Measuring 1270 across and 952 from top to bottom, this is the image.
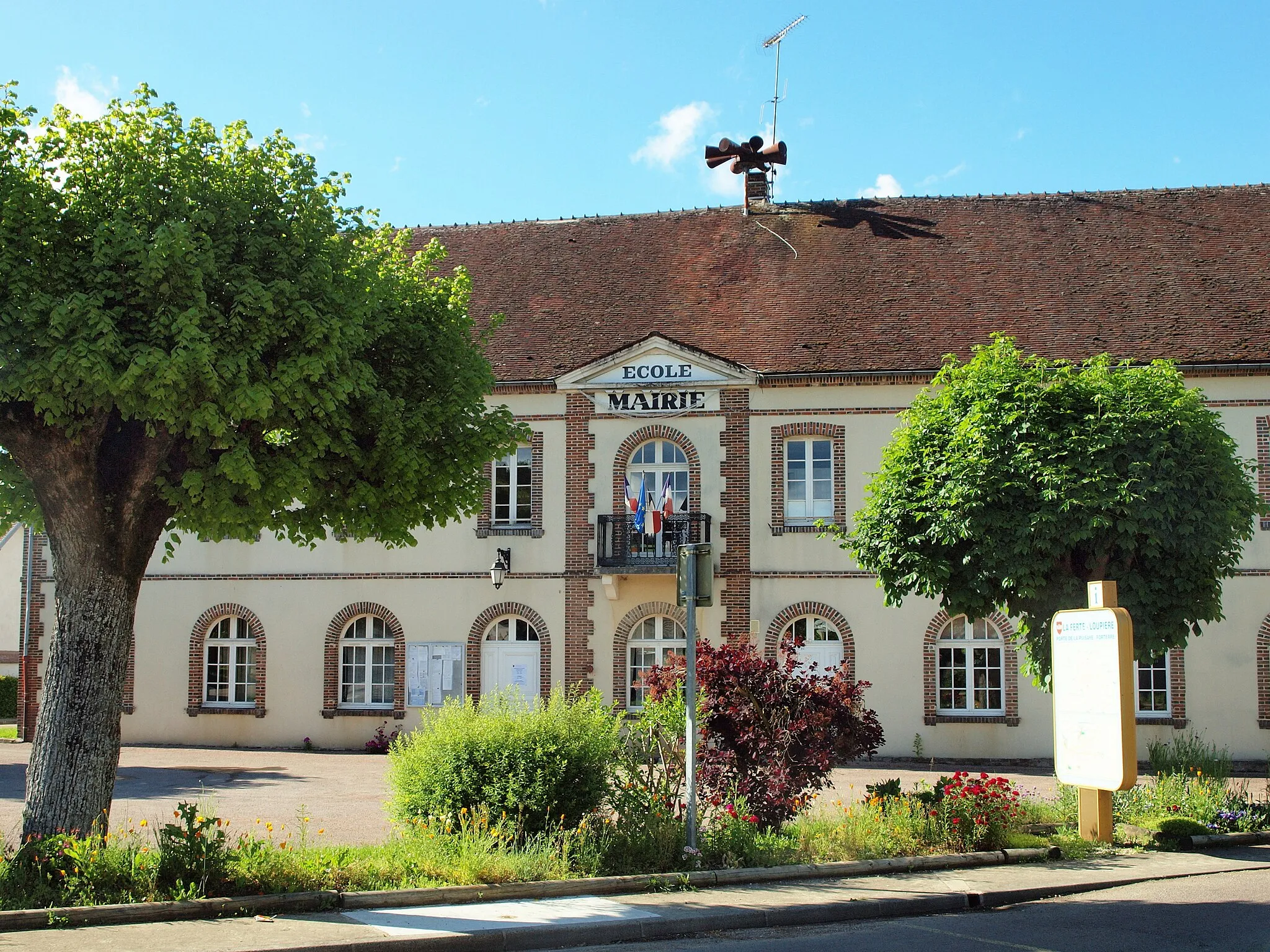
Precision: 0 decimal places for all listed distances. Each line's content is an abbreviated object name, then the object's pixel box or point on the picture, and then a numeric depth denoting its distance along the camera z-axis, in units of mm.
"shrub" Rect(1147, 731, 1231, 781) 14023
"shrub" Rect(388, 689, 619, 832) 9922
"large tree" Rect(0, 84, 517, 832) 8320
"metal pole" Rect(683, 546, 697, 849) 9914
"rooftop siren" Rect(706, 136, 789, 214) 26031
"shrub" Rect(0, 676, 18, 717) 32656
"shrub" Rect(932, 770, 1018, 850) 11086
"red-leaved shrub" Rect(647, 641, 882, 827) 11023
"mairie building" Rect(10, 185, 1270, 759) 20719
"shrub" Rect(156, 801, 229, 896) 8227
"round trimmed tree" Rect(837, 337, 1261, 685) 12836
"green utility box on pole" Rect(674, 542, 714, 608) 10266
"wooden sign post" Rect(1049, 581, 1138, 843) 10133
